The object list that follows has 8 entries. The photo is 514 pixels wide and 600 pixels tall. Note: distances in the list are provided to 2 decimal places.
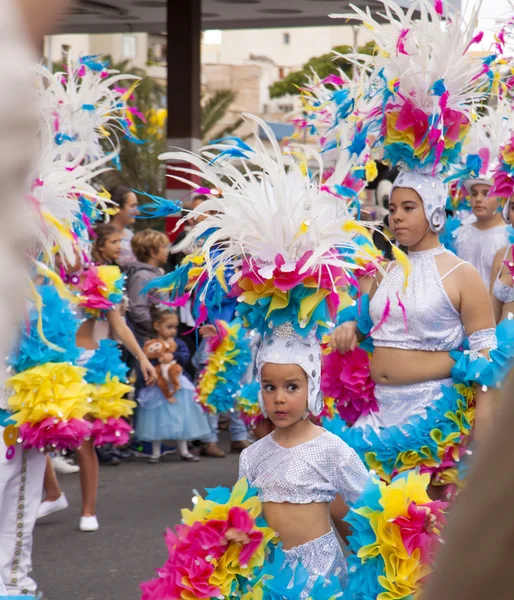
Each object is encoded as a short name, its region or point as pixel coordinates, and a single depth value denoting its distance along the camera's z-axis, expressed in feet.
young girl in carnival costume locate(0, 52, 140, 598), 16.83
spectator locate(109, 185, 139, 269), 28.73
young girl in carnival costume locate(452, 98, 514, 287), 27.35
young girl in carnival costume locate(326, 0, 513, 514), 14.52
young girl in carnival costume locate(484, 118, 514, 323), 19.76
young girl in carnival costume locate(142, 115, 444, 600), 11.56
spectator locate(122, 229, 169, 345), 28.45
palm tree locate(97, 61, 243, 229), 66.74
